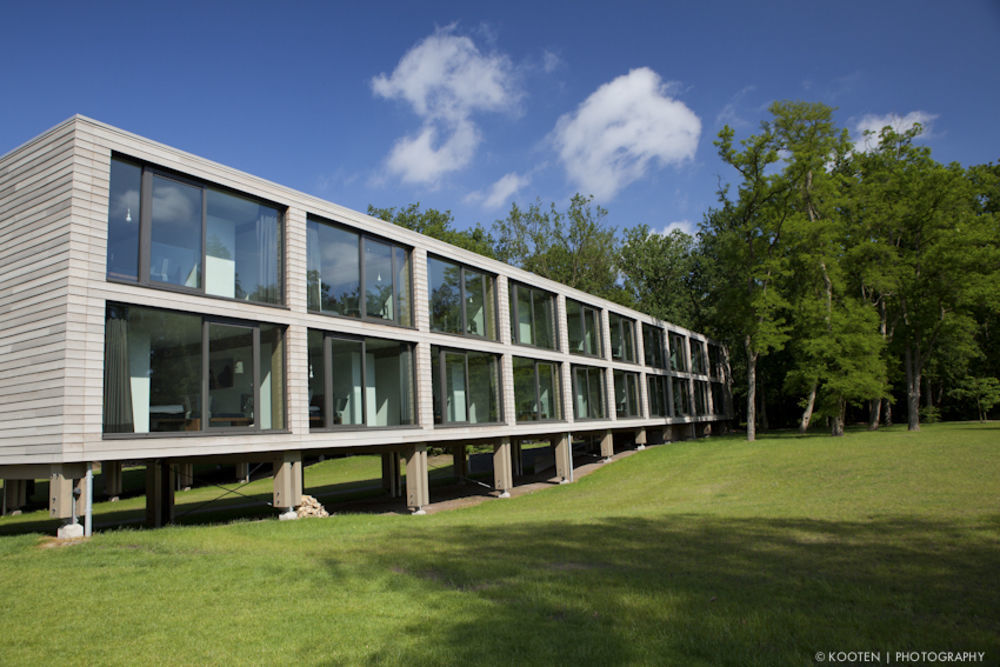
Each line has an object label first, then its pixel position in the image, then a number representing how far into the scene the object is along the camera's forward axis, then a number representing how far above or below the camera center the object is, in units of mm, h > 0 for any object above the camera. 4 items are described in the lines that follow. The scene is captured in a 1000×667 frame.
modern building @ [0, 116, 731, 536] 11578 +2084
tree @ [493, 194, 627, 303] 56062 +14298
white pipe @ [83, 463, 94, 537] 11284 -1592
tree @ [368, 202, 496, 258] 53938 +16462
